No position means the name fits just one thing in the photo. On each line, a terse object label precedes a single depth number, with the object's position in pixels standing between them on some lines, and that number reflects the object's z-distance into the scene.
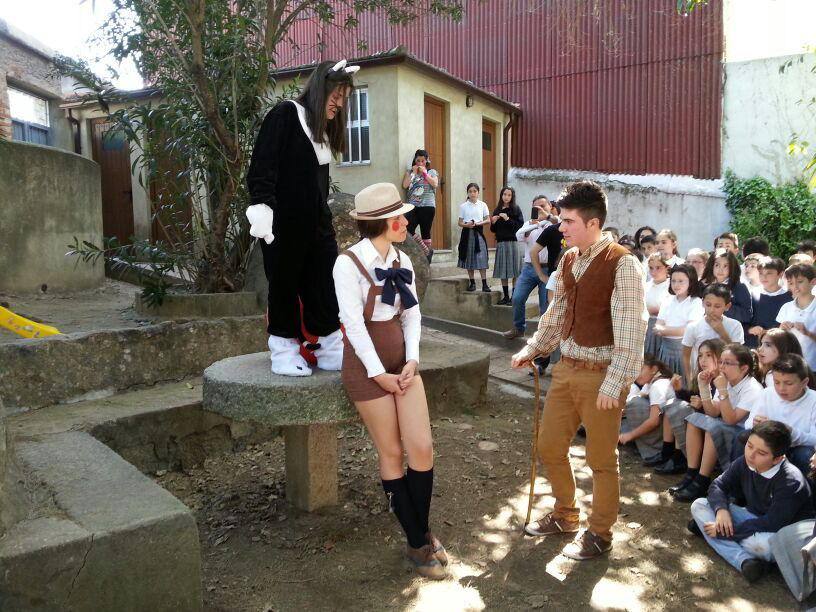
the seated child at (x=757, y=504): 3.41
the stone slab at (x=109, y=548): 2.42
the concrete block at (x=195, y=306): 6.29
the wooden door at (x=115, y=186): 12.73
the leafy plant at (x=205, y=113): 6.29
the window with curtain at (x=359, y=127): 10.77
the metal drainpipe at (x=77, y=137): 12.95
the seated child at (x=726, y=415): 4.19
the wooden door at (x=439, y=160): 11.61
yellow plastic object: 4.85
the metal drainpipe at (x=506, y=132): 13.75
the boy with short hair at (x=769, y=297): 5.49
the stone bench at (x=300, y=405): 3.22
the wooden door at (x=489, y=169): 13.38
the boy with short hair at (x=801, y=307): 4.88
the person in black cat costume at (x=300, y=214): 3.35
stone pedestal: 3.88
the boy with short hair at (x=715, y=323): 5.08
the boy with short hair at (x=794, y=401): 3.77
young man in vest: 3.13
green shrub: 10.92
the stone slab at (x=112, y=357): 4.33
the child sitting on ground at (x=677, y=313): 5.55
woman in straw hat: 3.12
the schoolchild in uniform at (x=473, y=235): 9.38
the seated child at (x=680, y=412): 4.50
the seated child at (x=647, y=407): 5.01
